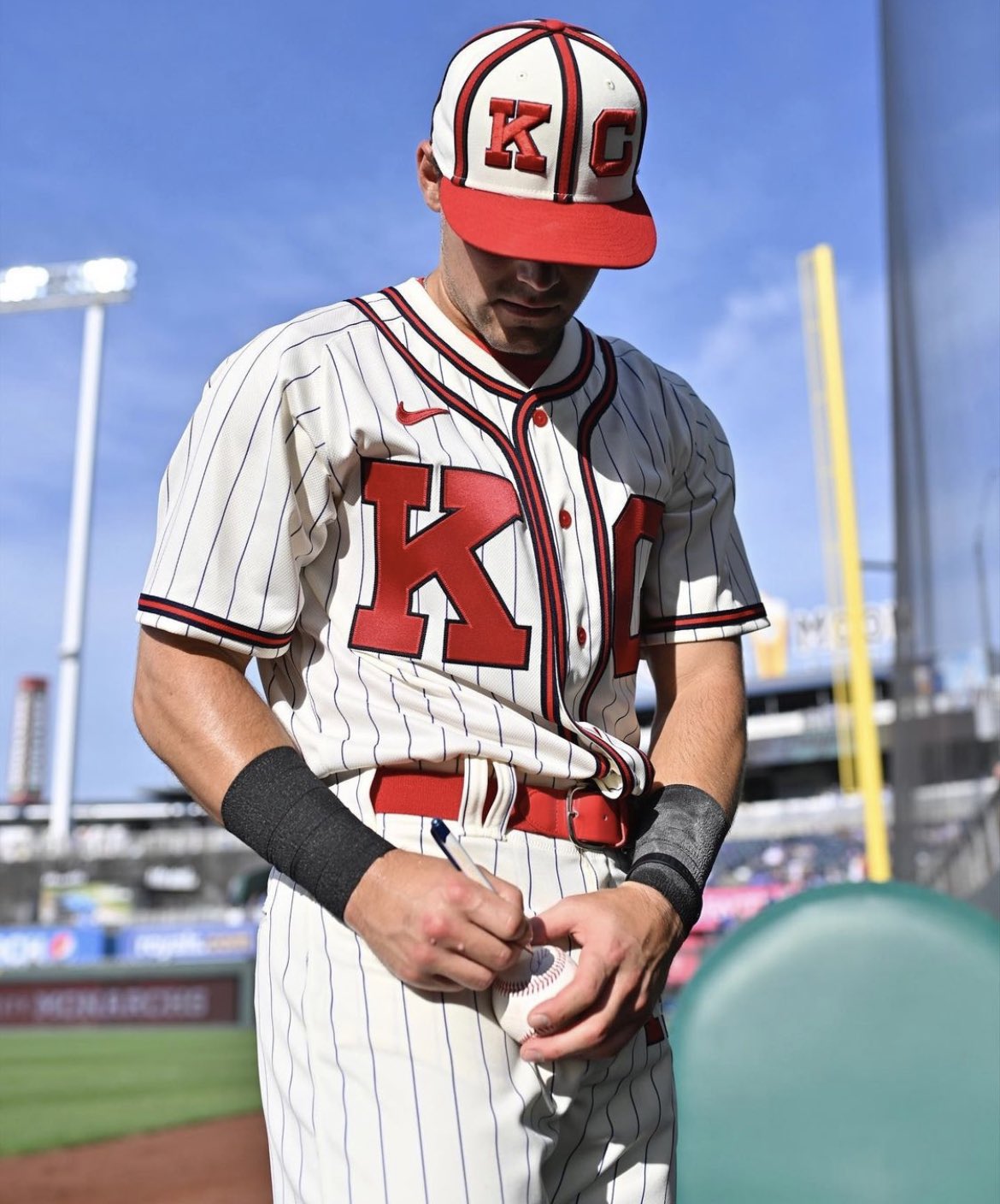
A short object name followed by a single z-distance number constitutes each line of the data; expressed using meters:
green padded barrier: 1.94
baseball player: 0.98
